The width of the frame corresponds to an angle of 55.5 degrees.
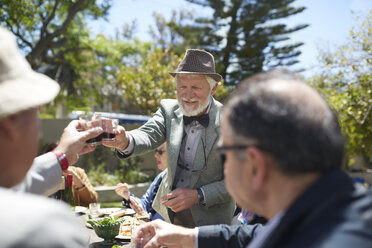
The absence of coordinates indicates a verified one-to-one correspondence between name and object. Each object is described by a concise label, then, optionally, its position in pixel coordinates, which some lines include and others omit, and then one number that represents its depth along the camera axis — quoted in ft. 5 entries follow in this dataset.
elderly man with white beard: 9.17
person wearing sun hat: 2.70
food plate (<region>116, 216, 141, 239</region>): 9.92
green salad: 9.62
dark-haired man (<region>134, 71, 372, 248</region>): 3.32
